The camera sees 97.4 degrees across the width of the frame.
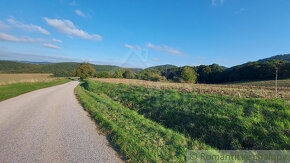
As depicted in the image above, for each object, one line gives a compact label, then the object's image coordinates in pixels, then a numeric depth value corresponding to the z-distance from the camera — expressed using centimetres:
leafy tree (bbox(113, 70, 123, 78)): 8419
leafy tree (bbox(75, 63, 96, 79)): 6088
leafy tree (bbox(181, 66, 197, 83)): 5738
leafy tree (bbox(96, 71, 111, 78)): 8650
